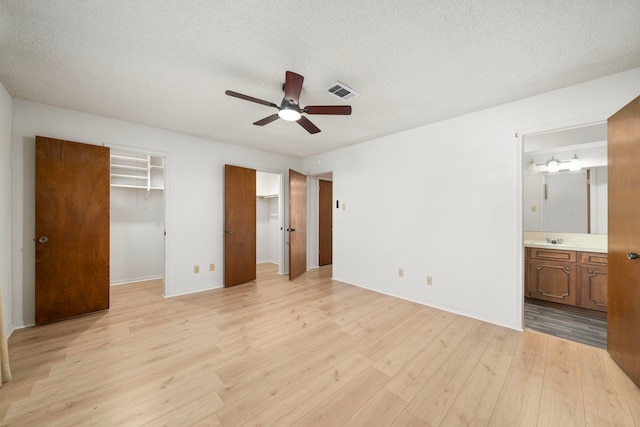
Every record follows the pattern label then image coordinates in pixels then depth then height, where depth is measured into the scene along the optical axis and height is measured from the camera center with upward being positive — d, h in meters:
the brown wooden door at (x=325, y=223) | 5.51 -0.23
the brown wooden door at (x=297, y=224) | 4.53 -0.21
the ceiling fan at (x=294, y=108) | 1.79 +0.96
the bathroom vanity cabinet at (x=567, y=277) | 2.79 -0.82
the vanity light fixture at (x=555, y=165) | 3.30 +0.69
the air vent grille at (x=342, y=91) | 2.22 +1.20
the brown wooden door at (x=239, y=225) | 4.02 -0.20
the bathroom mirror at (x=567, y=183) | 3.10 +0.42
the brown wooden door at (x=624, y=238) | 1.68 -0.19
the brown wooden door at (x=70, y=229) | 2.60 -0.18
